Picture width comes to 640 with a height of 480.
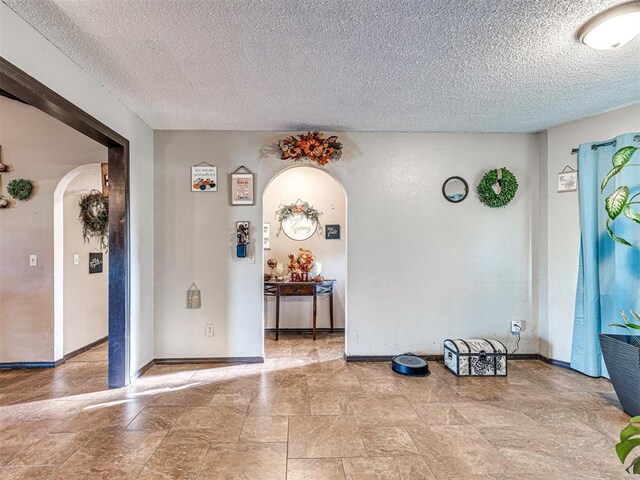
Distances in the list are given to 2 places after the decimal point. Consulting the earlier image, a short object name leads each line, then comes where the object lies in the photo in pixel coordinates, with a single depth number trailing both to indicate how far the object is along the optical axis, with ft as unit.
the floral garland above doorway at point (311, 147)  10.71
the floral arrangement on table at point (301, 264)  14.63
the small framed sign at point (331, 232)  15.67
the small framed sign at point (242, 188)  11.11
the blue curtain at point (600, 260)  9.13
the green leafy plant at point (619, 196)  6.85
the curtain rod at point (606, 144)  9.00
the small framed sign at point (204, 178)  11.12
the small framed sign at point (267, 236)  15.44
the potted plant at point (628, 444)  3.57
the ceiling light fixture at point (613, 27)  5.43
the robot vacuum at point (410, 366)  10.01
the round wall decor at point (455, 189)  11.46
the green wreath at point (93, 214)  12.69
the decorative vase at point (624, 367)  7.38
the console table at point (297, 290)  13.88
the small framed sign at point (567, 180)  10.50
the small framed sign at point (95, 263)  13.12
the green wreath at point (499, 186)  11.13
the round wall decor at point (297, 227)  15.53
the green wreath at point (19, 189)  10.80
